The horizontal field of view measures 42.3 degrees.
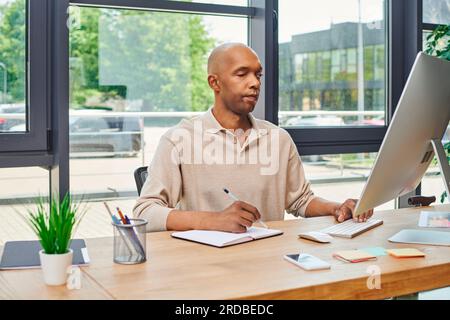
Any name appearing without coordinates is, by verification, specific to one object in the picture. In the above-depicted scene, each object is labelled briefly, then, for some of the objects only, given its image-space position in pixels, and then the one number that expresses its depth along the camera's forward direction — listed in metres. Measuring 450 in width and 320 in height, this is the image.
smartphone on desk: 1.34
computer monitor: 1.50
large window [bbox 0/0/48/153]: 2.59
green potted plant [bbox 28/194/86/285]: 1.22
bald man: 2.13
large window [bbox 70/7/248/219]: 2.74
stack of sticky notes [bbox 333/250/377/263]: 1.42
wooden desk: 1.17
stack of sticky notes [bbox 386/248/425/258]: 1.47
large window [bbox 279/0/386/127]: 3.26
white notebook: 1.58
